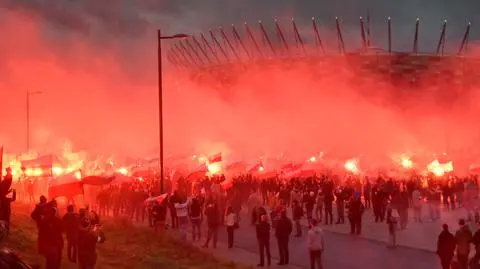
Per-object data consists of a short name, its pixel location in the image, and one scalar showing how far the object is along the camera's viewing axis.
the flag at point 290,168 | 36.19
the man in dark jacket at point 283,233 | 15.30
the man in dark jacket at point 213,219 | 18.20
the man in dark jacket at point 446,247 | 13.15
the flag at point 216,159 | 37.62
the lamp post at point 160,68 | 23.08
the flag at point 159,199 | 20.02
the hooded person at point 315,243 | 14.14
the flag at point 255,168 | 35.17
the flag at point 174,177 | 34.38
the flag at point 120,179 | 30.96
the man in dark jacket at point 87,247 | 11.51
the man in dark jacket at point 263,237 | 15.45
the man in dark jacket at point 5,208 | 13.82
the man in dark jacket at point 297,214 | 19.59
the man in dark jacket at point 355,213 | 20.25
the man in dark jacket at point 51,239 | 11.79
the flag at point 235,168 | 39.00
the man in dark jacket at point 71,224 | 13.06
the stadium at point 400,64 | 89.50
